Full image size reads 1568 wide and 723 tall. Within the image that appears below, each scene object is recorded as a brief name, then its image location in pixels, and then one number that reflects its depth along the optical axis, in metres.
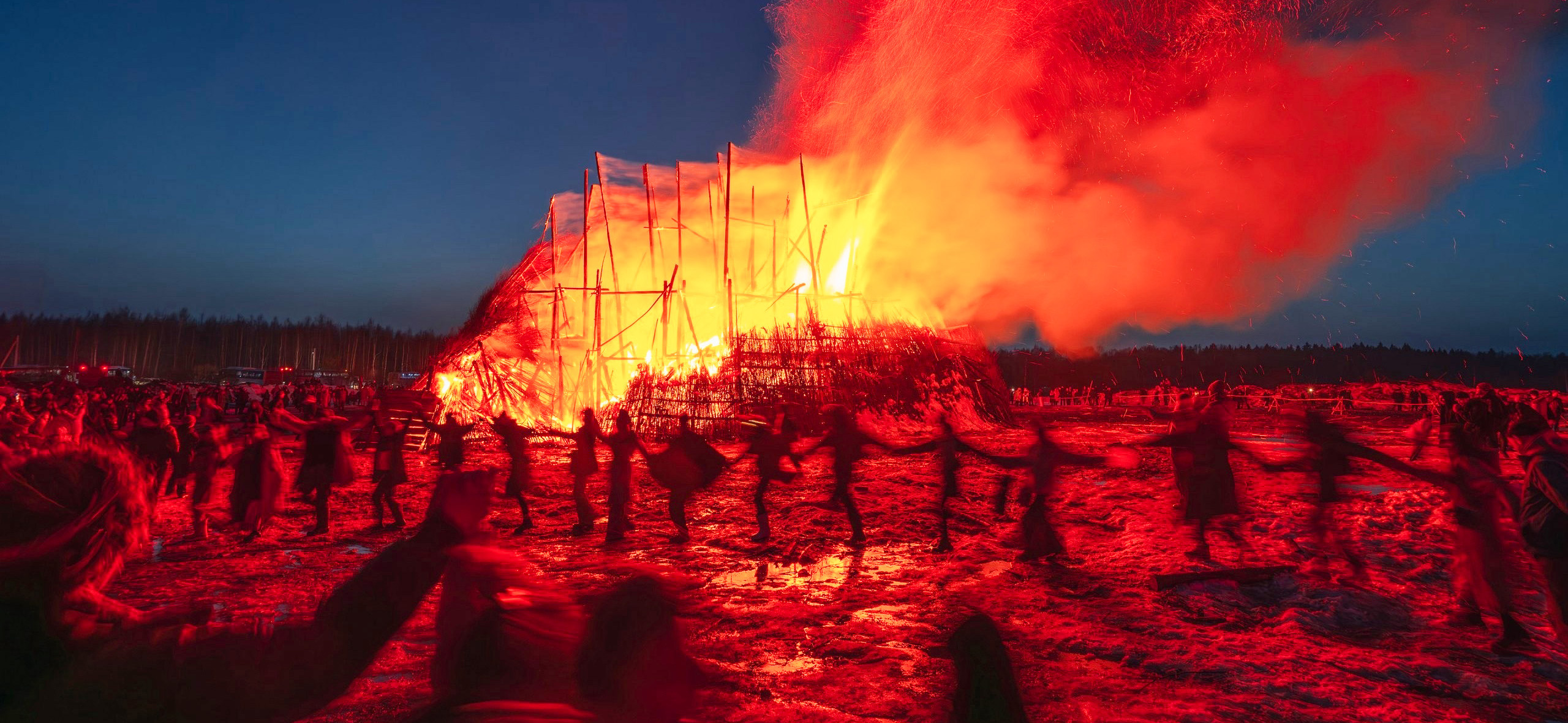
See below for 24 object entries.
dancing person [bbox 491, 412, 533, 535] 9.07
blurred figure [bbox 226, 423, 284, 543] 7.96
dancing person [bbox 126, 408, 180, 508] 8.90
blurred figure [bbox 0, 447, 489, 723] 1.86
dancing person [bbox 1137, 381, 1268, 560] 6.90
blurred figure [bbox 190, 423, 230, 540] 8.46
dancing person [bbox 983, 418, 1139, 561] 7.24
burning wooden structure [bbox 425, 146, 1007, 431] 19.50
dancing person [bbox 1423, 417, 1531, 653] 4.82
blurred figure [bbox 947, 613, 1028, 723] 1.69
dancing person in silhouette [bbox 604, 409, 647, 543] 8.45
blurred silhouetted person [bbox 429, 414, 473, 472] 9.16
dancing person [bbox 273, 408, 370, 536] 8.43
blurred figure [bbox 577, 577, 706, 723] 1.94
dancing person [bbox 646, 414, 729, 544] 8.48
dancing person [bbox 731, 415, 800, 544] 8.42
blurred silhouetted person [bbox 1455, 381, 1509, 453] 6.04
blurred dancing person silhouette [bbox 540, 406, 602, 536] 8.80
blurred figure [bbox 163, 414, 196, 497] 10.54
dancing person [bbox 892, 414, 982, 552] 8.13
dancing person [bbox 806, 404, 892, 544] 8.10
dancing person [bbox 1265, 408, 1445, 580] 6.12
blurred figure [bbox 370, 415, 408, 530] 9.13
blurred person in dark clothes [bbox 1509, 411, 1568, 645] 4.00
